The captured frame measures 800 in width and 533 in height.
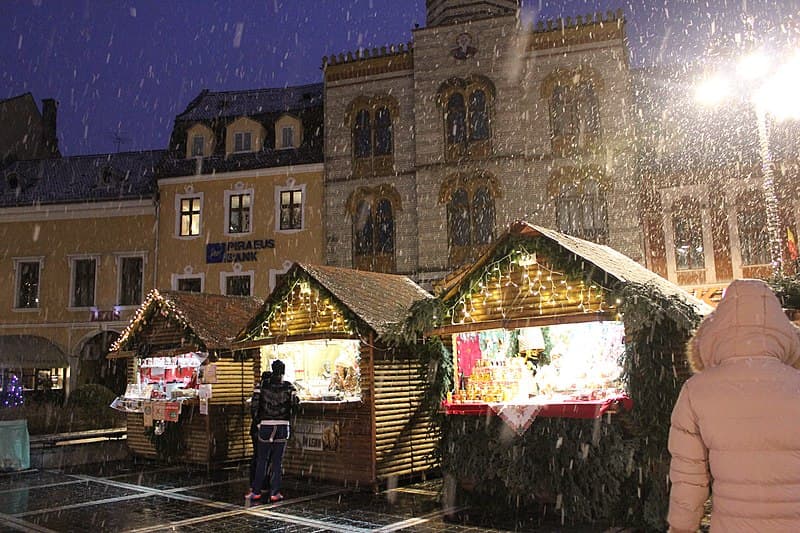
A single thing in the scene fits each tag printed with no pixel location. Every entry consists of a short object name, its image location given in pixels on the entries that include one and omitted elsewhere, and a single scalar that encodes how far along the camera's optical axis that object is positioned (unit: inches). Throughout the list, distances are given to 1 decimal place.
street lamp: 472.4
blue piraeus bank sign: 1005.2
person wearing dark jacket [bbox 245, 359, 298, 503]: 391.9
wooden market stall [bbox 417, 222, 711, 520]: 312.2
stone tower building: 872.3
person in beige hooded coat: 123.6
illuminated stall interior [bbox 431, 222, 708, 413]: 345.4
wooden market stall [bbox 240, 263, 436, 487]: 432.1
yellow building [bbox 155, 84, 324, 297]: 996.6
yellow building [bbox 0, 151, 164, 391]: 1069.1
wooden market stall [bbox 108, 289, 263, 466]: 548.1
